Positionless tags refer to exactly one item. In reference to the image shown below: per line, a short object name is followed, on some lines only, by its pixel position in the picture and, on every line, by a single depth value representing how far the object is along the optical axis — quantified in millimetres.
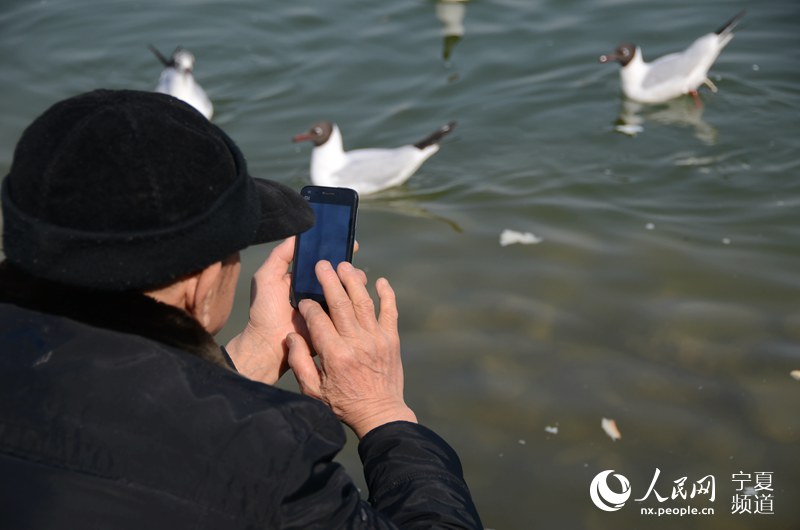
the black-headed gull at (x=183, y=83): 7605
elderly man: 1441
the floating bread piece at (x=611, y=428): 3861
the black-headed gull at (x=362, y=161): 6719
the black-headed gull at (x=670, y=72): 7711
